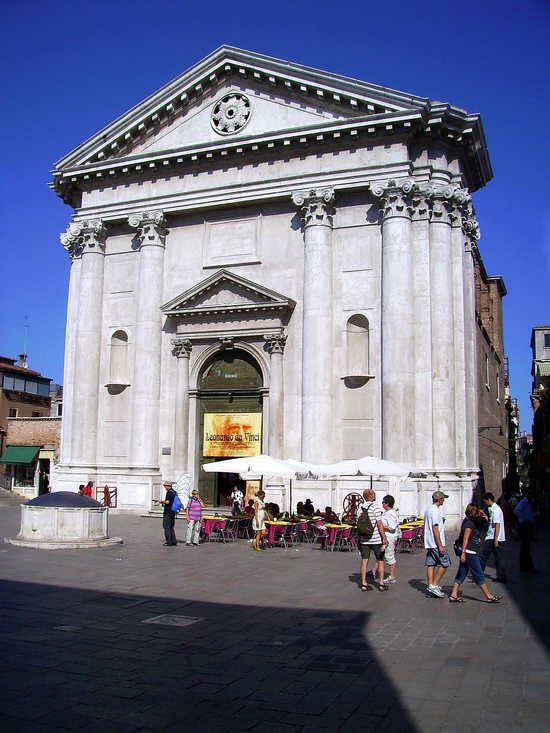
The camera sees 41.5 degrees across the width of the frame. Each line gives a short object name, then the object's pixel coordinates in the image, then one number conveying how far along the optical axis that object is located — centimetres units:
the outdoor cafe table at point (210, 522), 2052
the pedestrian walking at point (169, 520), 1911
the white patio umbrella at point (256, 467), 2102
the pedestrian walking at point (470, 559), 1184
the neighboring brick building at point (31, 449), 4728
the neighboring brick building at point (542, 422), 3672
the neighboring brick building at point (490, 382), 3359
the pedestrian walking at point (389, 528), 1352
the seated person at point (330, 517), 2091
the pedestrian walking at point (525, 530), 1588
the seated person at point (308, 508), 2256
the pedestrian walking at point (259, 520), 1880
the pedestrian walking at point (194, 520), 1925
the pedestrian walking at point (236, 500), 2431
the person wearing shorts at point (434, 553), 1224
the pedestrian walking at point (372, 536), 1317
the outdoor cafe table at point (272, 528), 1962
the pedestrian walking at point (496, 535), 1411
